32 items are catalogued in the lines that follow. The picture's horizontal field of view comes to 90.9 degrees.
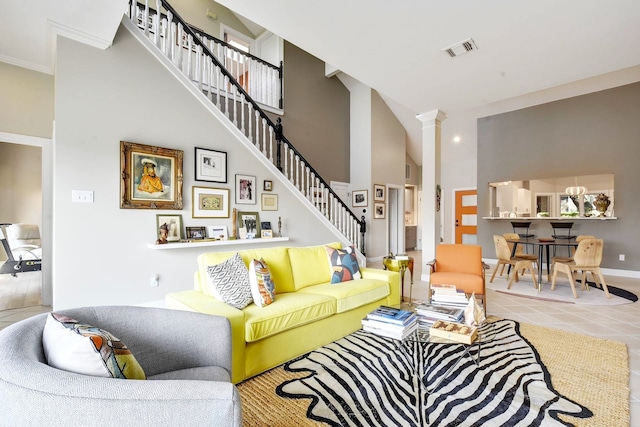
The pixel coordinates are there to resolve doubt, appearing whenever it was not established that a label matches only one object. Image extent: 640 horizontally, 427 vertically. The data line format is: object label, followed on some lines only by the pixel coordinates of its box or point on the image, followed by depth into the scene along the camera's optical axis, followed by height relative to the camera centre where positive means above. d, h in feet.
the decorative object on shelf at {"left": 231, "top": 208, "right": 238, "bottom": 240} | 13.93 -0.32
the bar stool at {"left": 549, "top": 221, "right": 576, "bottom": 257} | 20.15 -0.99
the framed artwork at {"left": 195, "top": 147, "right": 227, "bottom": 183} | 13.01 +2.20
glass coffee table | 6.41 -2.59
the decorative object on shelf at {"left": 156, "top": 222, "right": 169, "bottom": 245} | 11.65 -0.64
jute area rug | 5.76 -3.72
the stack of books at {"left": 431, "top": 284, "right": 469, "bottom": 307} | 8.05 -2.13
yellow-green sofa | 6.96 -2.32
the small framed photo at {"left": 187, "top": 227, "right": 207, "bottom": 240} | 12.68 -0.64
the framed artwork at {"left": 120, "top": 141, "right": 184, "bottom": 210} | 11.18 +1.51
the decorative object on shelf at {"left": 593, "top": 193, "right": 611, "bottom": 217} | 19.67 +0.68
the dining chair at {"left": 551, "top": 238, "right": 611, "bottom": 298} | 14.14 -2.10
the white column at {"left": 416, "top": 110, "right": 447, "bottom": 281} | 17.02 +1.98
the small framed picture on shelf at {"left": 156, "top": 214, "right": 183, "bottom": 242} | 12.02 -0.27
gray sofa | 2.62 -1.57
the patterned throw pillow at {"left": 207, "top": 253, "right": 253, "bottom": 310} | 7.65 -1.68
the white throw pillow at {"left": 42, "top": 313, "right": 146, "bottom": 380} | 3.14 -1.40
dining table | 15.57 -1.44
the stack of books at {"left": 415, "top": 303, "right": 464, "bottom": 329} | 7.21 -2.32
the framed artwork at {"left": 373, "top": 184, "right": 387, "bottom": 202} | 24.78 +1.86
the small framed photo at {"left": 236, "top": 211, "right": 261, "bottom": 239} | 14.28 -0.38
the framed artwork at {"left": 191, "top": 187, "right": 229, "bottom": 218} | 12.96 +0.61
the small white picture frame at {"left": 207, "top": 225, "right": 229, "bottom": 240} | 13.29 -0.64
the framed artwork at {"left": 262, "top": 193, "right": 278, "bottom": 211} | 15.21 +0.71
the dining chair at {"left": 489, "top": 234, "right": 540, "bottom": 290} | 15.97 -2.37
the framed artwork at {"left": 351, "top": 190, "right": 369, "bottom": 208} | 24.60 +1.37
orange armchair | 11.34 -2.11
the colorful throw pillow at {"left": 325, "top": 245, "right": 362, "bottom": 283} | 10.67 -1.70
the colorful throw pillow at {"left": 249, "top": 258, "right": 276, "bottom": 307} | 7.89 -1.74
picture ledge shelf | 11.59 -1.07
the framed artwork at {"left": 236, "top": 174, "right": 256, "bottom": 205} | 14.29 +1.26
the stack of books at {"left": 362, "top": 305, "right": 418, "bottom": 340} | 6.80 -2.40
